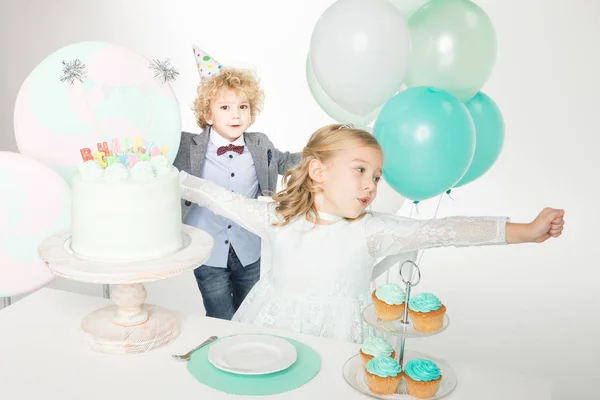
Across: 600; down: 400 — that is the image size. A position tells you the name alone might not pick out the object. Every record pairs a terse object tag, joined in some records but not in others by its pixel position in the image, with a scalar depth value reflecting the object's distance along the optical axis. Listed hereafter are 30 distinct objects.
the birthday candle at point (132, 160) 1.89
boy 2.74
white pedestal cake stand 1.73
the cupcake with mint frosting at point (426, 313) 1.66
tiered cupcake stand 1.65
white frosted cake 1.78
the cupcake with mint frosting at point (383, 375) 1.62
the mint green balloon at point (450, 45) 2.36
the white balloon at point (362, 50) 2.26
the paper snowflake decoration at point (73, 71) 2.37
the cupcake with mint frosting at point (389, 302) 1.71
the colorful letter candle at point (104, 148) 1.90
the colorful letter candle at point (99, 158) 1.86
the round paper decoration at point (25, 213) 2.34
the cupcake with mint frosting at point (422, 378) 1.62
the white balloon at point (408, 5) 2.56
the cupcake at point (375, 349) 1.68
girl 2.10
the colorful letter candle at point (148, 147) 2.01
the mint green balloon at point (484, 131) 2.53
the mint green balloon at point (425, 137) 2.21
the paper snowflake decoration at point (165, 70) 2.36
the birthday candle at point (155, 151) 1.97
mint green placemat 1.66
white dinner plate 1.73
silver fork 1.79
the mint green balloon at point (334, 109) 2.58
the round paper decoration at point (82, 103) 2.43
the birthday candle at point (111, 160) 1.85
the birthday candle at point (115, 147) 1.94
